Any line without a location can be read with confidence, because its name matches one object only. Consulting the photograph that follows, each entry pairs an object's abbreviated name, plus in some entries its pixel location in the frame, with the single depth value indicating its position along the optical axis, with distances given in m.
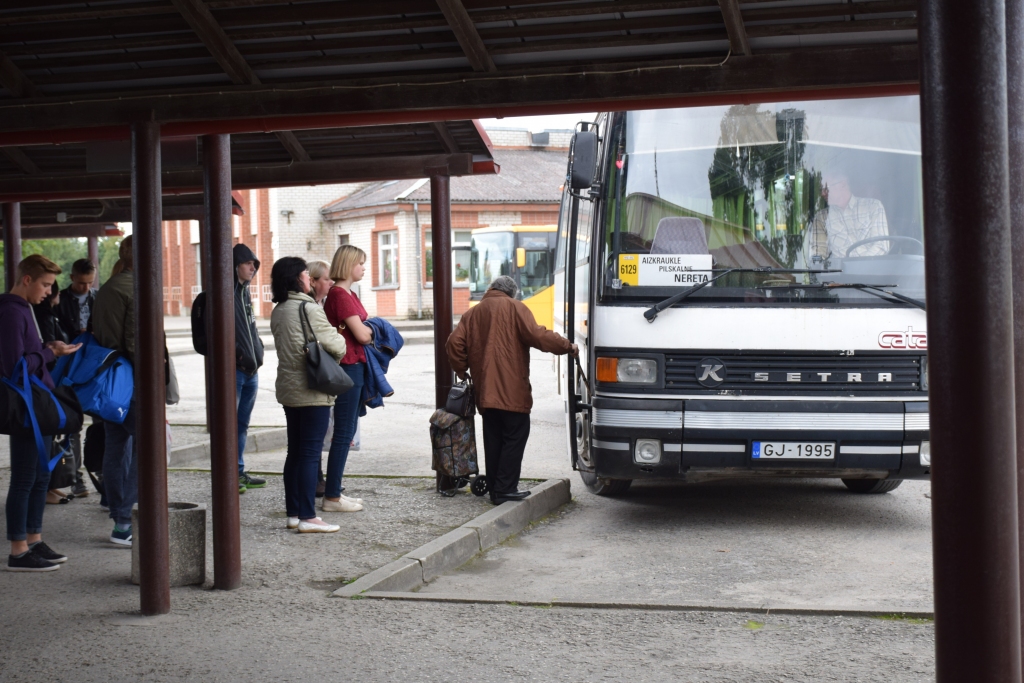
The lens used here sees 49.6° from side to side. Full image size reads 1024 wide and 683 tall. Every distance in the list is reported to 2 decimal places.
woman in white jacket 6.79
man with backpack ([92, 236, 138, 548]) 6.69
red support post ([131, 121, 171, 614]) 5.24
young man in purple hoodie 6.05
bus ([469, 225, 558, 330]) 27.94
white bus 7.05
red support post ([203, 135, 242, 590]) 5.65
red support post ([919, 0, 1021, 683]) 2.12
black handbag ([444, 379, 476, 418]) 8.13
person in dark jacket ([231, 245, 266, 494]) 7.75
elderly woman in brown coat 7.82
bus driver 7.13
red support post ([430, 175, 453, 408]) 8.57
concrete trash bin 5.73
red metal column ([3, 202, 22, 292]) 11.36
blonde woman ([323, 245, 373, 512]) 7.41
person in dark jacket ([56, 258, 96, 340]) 8.92
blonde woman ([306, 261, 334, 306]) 8.27
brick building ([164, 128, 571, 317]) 41.53
